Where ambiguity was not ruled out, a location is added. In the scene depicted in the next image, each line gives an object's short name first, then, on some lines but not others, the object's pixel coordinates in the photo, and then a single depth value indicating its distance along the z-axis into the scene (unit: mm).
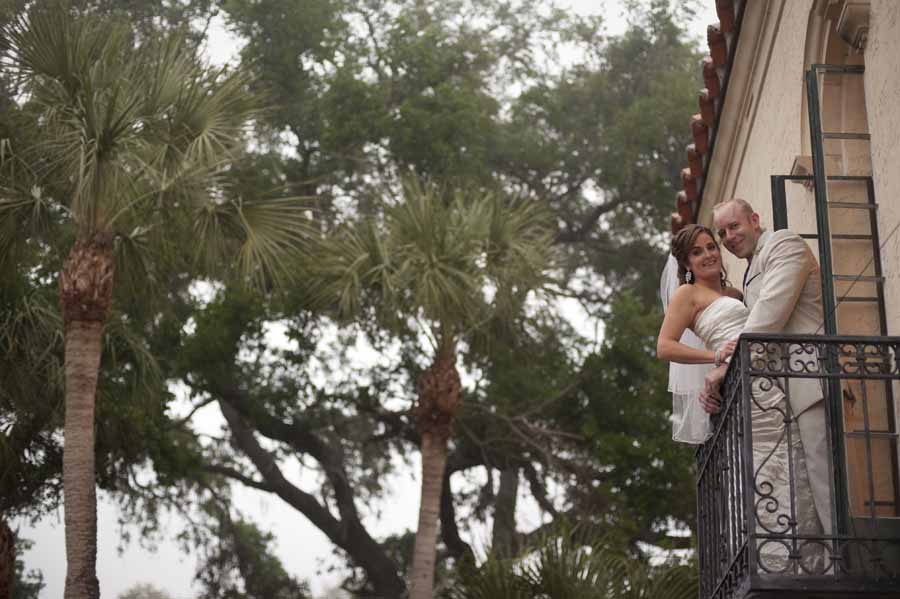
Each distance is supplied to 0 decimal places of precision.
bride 6207
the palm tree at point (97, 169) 14062
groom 6449
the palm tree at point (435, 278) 17188
